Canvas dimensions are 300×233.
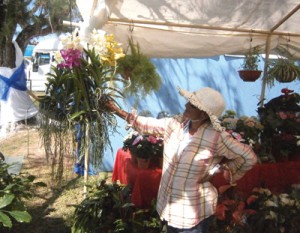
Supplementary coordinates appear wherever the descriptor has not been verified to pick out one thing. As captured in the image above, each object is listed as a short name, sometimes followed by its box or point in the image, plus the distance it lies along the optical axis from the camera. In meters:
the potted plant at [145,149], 2.67
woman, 1.70
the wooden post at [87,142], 1.69
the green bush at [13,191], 2.12
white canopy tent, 2.63
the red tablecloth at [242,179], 2.66
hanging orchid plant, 1.64
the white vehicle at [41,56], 13.89
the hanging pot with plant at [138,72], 2.23
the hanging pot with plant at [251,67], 3.70
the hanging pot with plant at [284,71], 3.54
